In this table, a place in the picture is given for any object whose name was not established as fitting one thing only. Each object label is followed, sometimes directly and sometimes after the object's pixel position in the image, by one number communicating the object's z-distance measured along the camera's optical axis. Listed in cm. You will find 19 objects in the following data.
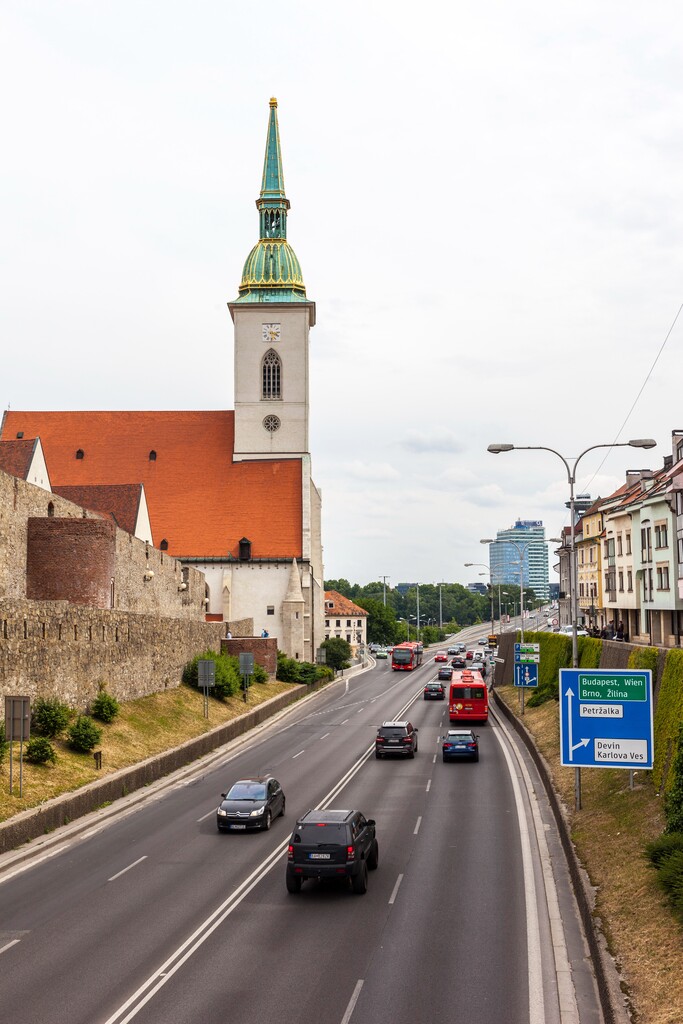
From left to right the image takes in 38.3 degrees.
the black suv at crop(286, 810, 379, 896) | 1881
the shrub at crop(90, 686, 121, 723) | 3597
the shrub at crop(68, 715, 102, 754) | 3119
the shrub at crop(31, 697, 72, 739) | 3098
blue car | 3638
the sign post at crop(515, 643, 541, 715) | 4712
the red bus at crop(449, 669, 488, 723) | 5153
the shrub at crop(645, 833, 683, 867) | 1662
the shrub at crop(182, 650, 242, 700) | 5033
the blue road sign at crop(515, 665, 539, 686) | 4741
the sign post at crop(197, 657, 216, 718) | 4434
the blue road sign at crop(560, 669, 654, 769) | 2047
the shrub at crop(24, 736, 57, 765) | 2827
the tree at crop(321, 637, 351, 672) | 8500
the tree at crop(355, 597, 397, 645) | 16288
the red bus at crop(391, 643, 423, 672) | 9669
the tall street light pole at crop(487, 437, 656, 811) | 2495
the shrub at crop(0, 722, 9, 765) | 2675
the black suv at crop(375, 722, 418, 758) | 3819
